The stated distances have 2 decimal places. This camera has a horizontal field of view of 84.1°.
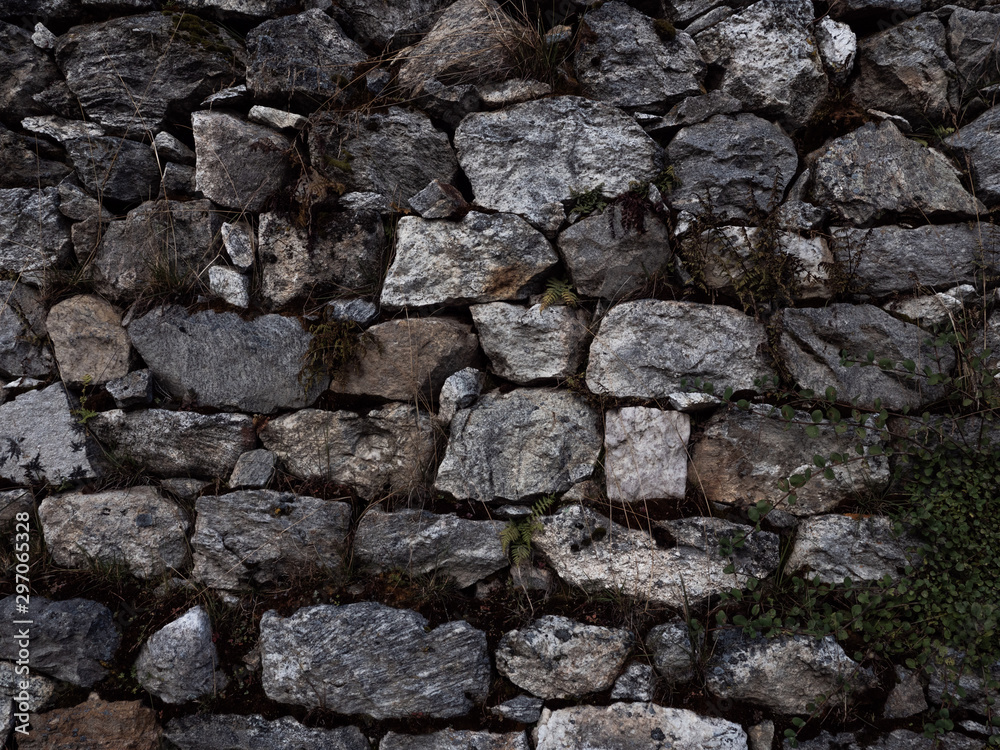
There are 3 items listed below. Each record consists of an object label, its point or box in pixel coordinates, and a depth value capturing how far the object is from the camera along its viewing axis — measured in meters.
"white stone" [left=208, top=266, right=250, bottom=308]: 3.01
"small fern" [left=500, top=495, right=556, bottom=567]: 2.66
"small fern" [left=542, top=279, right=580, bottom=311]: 2.77
